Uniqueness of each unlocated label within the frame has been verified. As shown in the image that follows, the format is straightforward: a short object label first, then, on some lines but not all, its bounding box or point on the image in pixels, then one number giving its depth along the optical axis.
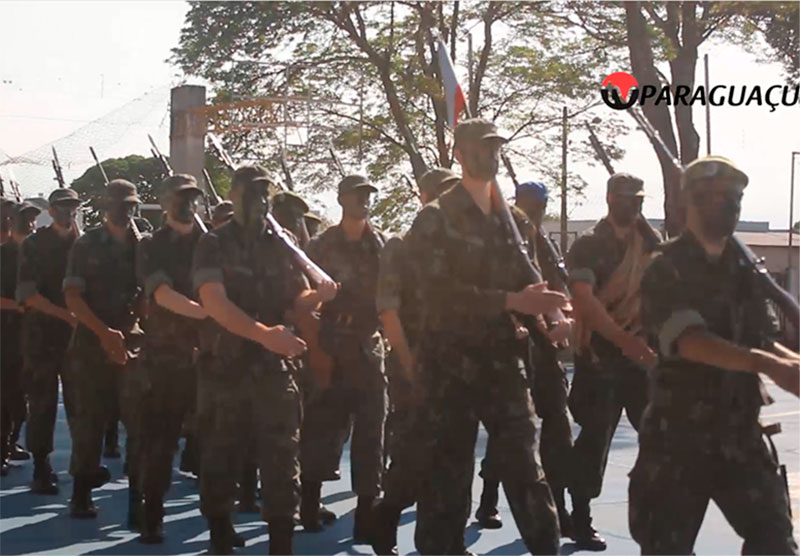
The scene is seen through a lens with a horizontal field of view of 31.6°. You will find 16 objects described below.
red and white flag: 8.02
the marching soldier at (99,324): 7.83
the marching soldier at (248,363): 6.12
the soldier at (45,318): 8.90
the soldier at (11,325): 9.82
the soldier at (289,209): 8.27
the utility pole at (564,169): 26.50
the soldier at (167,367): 7.16
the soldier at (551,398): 7.10
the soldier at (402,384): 5.59
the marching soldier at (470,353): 5.40
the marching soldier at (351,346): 7.56
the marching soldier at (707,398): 4.63
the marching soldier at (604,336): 6.84
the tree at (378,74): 24.39
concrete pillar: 20.58
